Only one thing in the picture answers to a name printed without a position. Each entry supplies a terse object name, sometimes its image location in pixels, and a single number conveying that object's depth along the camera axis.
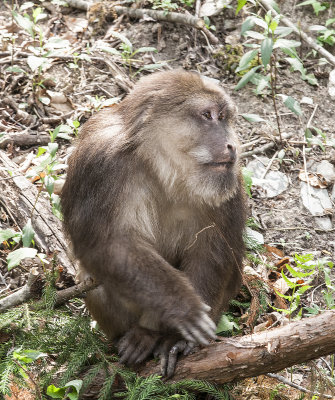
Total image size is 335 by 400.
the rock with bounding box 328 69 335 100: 14.31
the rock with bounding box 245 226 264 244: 11.69
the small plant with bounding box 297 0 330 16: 14.84
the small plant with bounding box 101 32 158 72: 13.91
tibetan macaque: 8.38
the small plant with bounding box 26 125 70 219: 10.30
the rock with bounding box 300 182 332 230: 12.45
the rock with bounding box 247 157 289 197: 12.98
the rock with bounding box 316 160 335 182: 13.03
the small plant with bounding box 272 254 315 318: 8.70
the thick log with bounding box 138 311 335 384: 7.52
